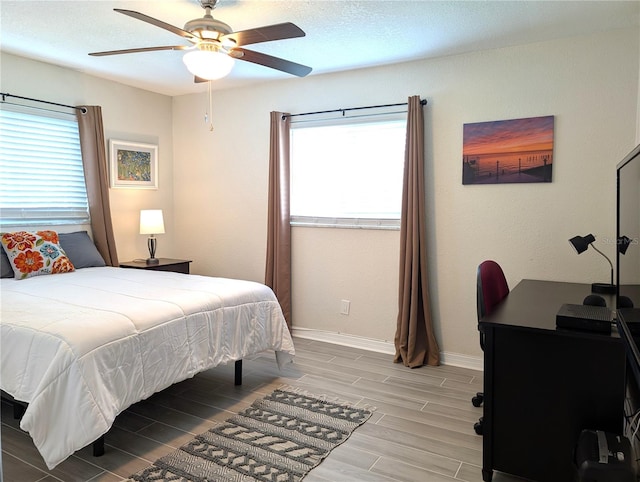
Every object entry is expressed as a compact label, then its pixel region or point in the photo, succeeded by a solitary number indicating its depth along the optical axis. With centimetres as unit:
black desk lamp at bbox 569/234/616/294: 289
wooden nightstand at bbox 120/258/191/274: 451
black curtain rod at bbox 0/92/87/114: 377
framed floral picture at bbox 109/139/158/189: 465
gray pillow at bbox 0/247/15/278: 350
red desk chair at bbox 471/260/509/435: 260
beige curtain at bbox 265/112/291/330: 446
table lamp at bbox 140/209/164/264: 464
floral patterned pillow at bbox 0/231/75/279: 352
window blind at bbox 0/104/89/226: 384
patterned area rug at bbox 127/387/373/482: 226
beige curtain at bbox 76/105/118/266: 428
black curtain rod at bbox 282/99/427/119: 381
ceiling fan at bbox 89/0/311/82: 234
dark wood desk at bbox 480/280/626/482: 198
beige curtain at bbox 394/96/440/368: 378
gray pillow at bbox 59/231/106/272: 398
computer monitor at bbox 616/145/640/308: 162
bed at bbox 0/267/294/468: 208
